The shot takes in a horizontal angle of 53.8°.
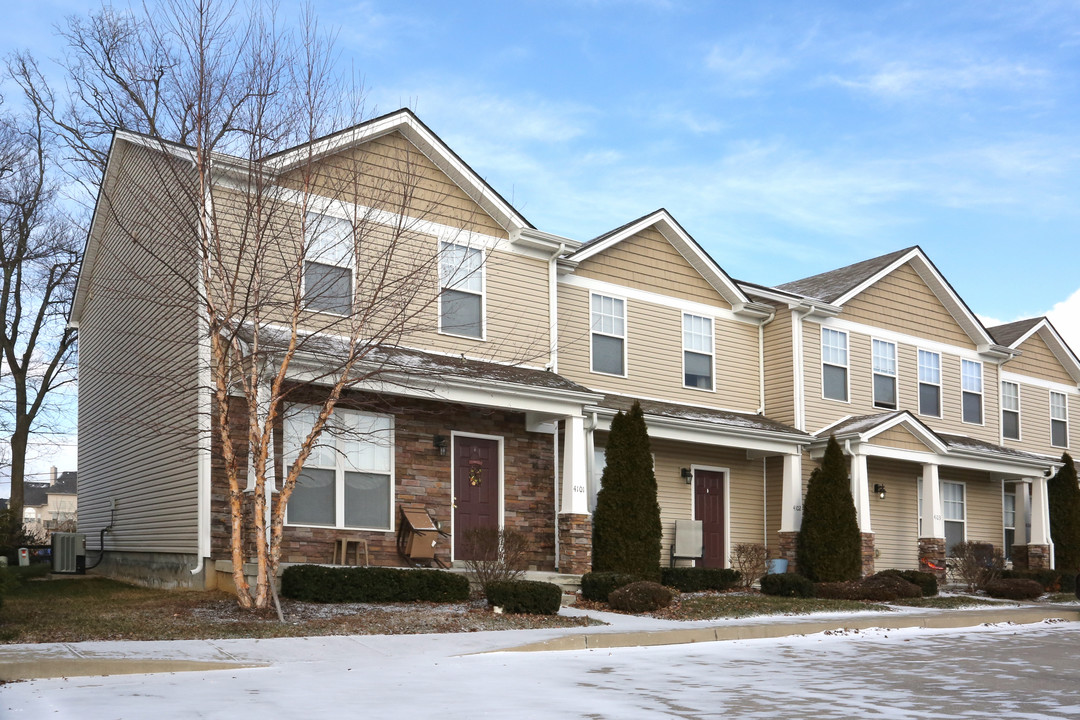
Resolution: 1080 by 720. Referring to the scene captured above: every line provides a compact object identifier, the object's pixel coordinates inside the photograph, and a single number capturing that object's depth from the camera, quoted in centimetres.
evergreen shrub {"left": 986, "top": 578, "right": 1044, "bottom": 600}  2070
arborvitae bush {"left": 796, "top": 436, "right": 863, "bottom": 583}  2064
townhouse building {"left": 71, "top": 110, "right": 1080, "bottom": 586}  1644
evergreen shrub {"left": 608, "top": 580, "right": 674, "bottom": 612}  1499
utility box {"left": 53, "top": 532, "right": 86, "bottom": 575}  2070
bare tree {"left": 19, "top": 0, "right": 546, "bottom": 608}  1311
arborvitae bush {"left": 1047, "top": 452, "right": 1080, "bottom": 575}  2616
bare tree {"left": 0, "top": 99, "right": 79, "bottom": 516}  2869
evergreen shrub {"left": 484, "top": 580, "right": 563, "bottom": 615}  1354
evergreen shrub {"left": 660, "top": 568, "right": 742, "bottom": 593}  1847
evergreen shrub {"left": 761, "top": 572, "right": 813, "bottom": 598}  1809
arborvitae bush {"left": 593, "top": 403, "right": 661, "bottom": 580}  1792
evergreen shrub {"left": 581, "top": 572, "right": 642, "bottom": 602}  1584
